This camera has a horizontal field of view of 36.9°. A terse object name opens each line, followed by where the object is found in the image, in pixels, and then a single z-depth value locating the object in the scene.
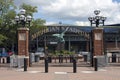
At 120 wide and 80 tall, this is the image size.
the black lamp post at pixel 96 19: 16.13
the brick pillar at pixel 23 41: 15.43
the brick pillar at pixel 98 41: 15.67
